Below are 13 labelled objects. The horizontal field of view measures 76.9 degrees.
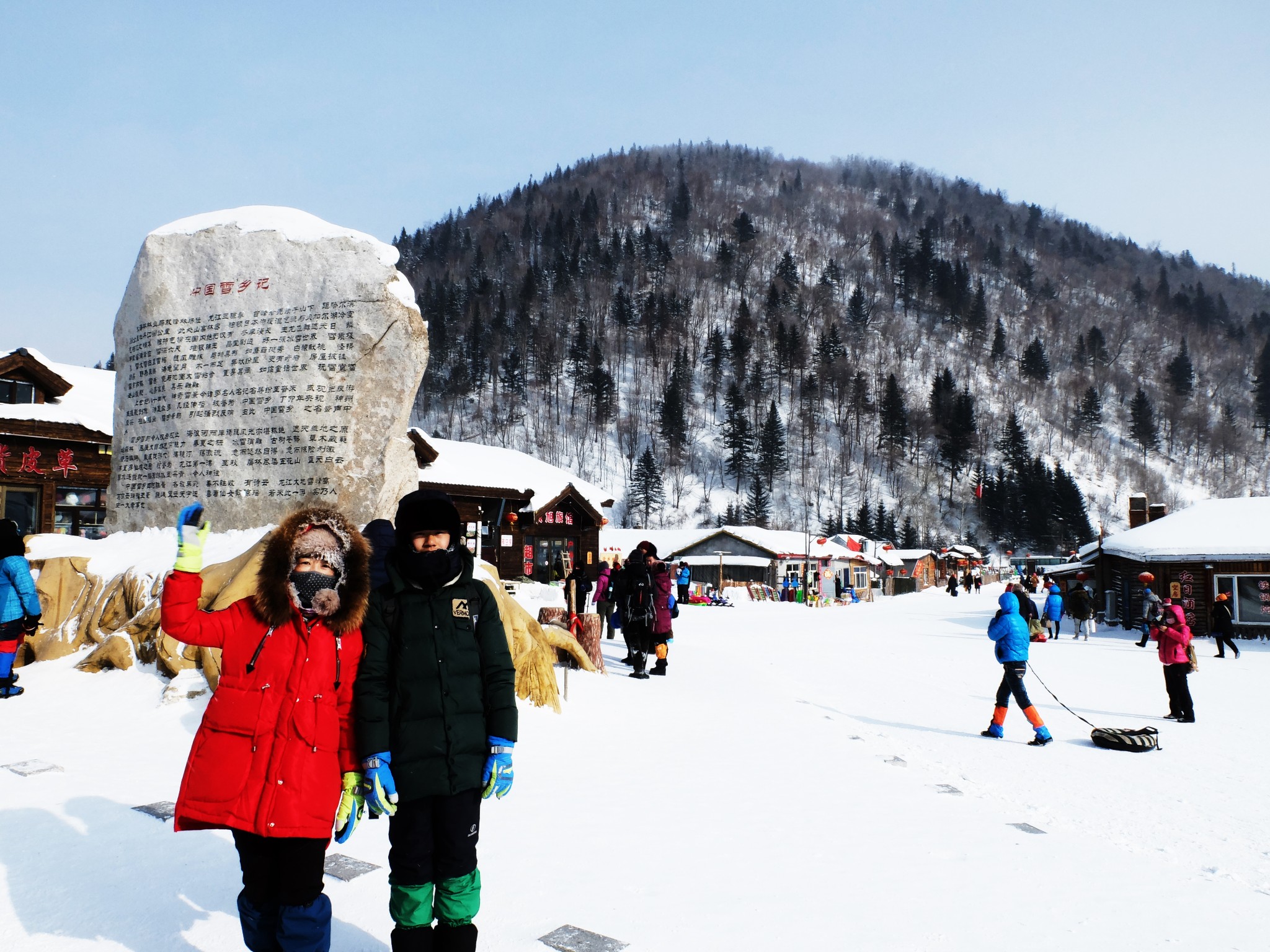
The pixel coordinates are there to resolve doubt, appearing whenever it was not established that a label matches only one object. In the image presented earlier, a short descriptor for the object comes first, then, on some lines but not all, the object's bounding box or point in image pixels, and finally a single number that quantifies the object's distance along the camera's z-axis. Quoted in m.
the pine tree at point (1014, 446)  84.00
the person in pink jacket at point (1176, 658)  9.07
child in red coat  2.44
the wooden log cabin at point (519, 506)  28.47
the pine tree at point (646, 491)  78.12
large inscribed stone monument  8.02
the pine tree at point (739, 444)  84.06
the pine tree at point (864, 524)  74.25
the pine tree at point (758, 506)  75.25
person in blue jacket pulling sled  7.92
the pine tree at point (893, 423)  87.75
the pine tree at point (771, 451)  83.38
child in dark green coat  2.61
